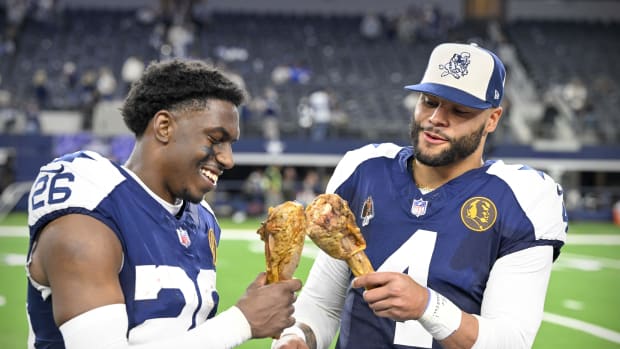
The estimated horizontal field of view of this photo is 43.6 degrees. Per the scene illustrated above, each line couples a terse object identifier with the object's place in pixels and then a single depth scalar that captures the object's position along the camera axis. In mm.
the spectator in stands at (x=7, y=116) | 17789
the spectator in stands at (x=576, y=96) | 20369
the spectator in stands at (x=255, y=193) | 17489
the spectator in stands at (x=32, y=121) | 17688
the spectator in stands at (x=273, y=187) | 17219
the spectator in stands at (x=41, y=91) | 18844
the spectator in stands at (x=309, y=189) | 17422
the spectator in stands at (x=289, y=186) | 17766
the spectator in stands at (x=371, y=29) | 25289
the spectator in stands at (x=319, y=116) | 18281
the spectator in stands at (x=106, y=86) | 18453
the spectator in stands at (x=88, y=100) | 18281
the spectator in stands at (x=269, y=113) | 18047
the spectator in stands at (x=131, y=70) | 19156
